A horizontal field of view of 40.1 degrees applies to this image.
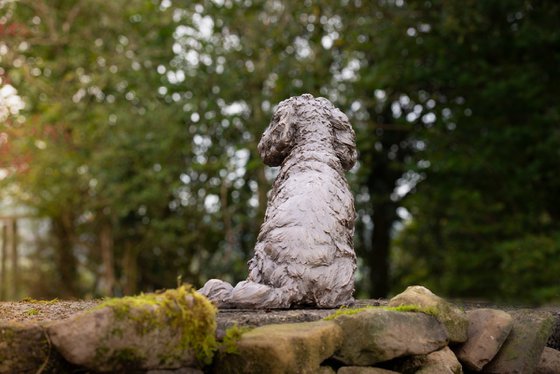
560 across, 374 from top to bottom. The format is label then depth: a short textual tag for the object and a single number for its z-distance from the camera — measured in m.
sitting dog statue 4.36
